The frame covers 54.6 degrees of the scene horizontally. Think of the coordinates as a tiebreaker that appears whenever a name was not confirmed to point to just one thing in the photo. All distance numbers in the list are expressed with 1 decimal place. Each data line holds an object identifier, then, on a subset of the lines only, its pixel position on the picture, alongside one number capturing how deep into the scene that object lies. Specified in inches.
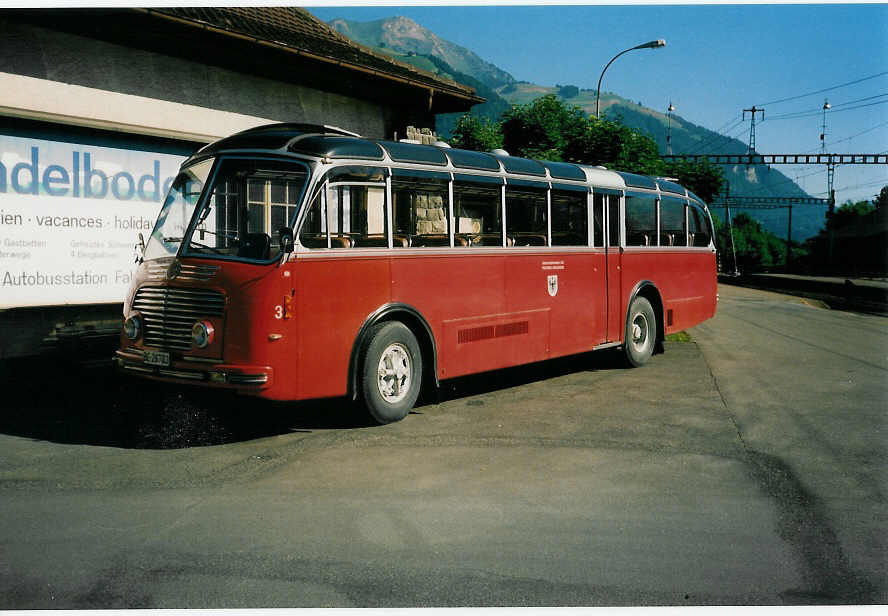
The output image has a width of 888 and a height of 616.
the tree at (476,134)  1010.7
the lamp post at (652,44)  1007.0
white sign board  418.9
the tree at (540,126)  944.9
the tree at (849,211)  4441.4
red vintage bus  291.3
